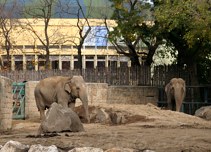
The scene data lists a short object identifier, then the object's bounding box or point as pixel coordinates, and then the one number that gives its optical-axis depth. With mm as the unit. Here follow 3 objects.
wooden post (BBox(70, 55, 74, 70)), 55888
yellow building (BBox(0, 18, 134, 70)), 47812
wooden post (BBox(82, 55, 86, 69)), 57419
